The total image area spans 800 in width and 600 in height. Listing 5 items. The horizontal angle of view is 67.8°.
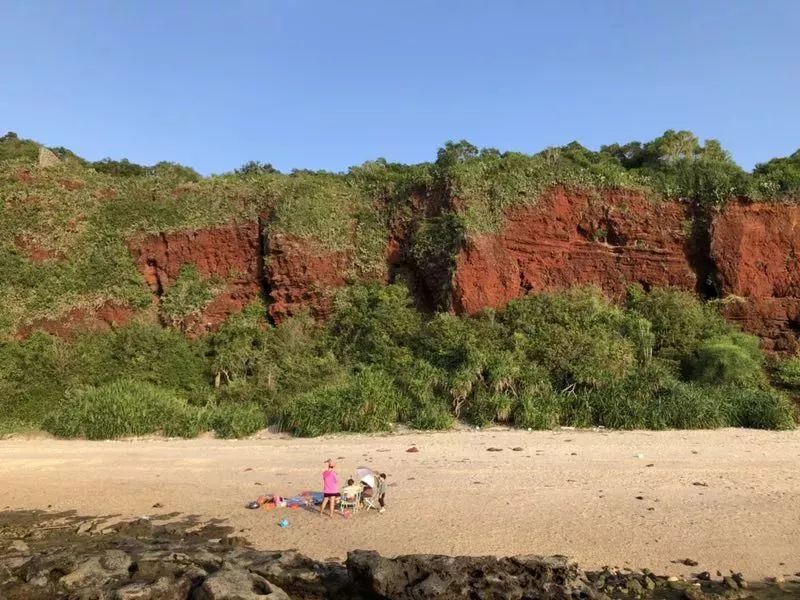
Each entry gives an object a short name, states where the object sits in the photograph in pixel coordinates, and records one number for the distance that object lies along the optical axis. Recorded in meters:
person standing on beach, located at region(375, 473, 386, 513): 9.51
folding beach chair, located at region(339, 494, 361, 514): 9.49
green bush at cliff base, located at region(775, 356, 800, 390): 17.94
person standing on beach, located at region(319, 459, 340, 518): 9.40
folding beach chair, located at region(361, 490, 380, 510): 9.52
